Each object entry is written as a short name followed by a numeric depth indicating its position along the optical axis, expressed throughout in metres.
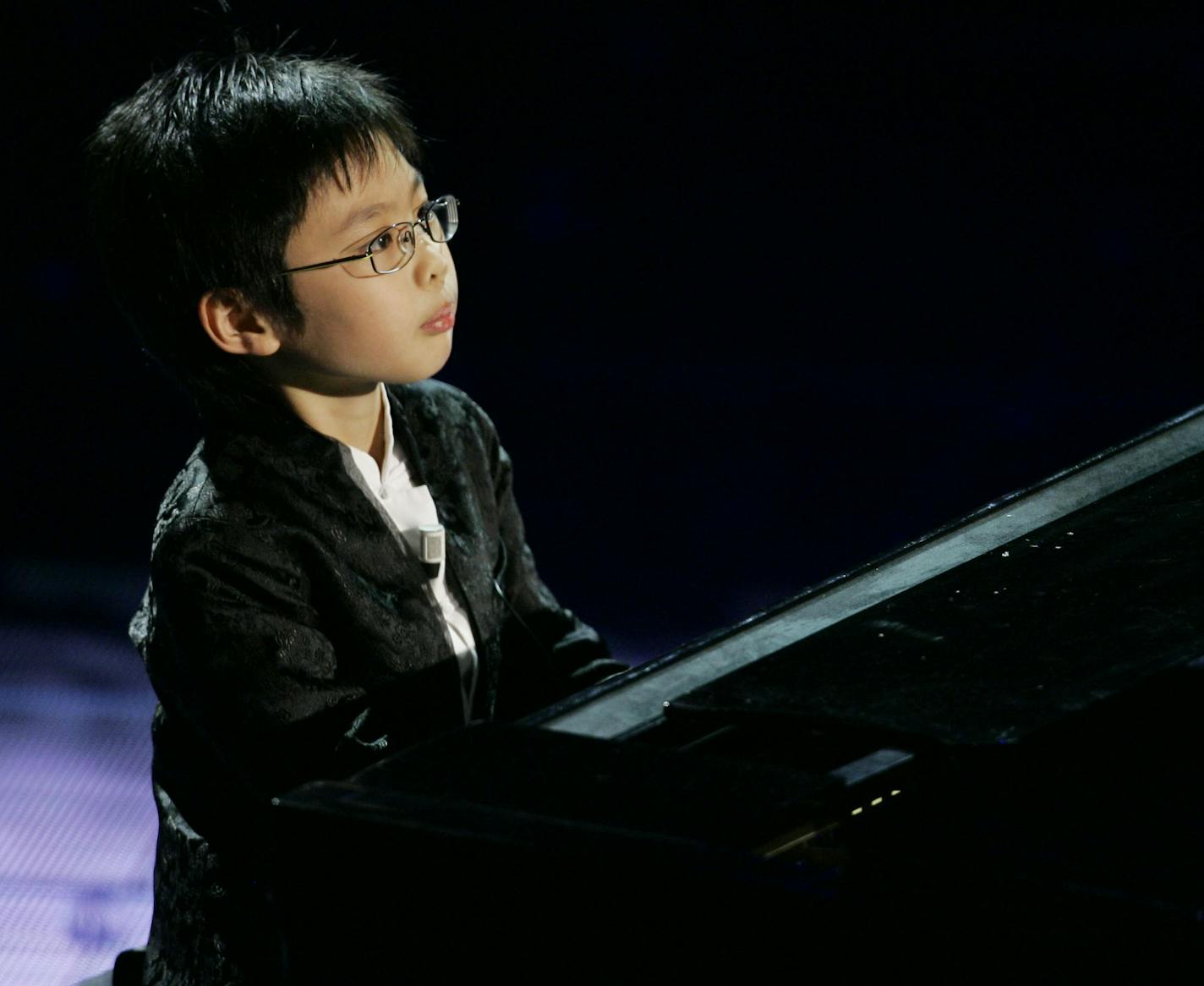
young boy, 7.01
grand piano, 6.66
